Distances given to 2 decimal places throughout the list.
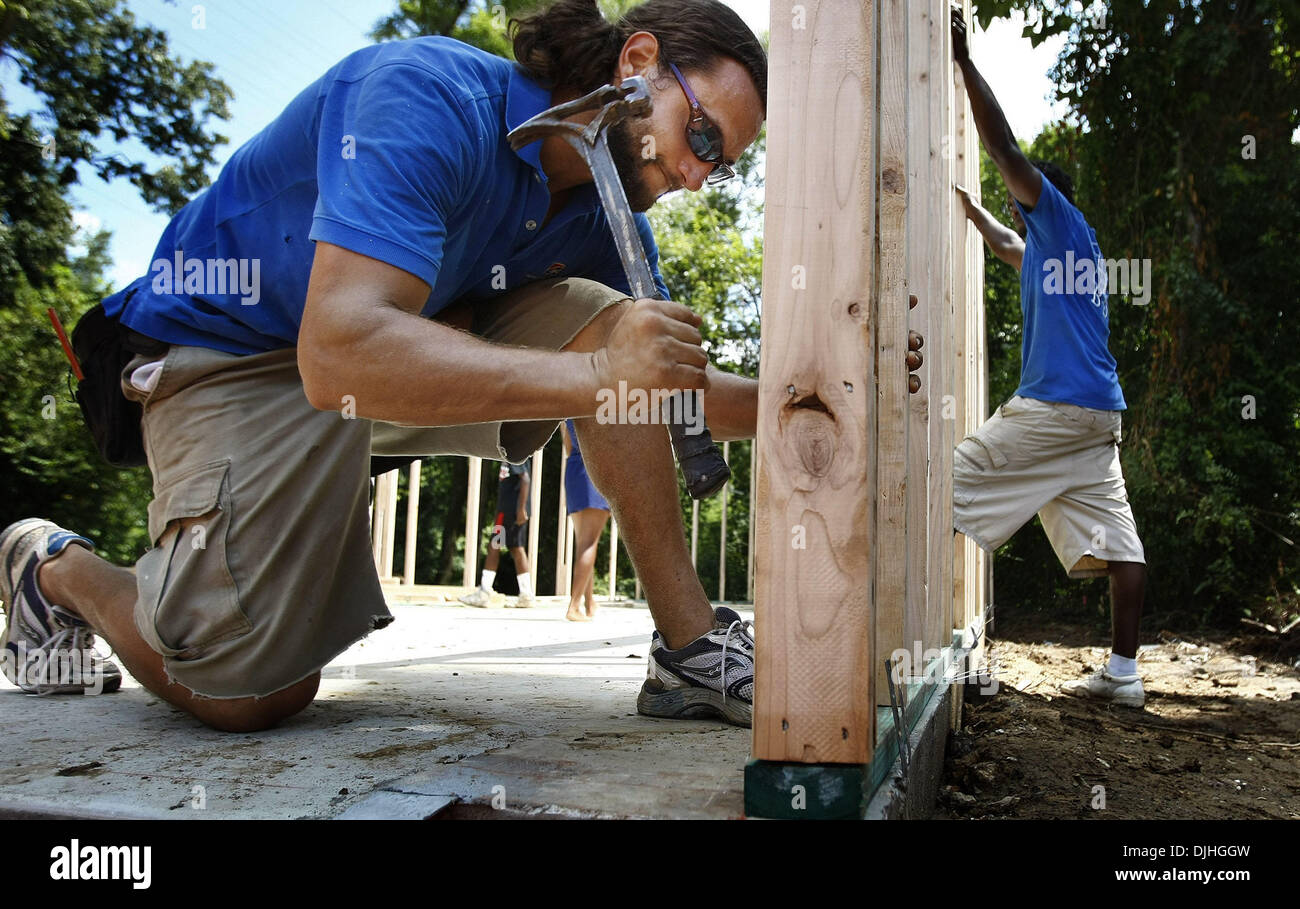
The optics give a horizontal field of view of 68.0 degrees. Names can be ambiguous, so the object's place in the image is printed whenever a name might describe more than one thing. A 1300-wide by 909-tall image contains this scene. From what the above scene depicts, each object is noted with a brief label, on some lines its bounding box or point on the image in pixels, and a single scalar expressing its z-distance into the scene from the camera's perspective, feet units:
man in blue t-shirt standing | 11.89
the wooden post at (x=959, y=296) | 10.46
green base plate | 3.82
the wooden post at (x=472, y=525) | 28.09
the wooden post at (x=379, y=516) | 26.12
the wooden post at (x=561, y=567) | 31.40
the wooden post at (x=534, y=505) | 28.27
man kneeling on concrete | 5.56
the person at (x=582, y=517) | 18.48
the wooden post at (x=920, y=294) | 6.43
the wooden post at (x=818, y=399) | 3.88
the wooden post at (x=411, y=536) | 26.73
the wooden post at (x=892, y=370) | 5.75
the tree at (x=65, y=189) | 36.24
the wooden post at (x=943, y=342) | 8.09
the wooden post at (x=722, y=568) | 32.85
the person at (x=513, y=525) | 24.45
